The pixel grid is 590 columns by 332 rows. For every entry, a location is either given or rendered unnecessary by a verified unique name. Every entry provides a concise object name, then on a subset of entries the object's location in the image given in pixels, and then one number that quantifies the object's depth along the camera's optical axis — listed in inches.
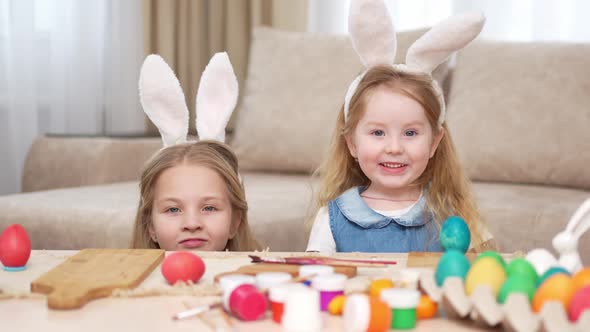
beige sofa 79.5
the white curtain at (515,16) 117.8
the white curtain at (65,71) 118.4
